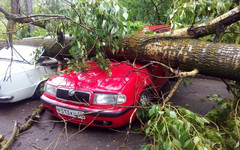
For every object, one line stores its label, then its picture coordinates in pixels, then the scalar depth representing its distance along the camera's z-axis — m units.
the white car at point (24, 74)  3.58
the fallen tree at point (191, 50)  2.32
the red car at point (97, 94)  2.62
